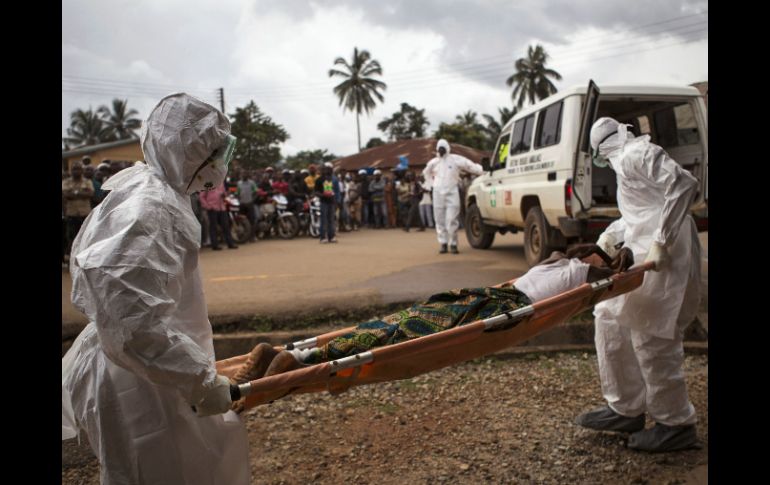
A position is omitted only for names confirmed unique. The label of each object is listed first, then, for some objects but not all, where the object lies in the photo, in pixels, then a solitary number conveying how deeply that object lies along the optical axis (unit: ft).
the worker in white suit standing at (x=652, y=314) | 10.21
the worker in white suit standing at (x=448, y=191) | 29.40
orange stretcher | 6.10
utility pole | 81.11
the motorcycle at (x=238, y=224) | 37.59
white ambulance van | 19.47
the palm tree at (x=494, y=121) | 113.39
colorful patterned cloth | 7.67
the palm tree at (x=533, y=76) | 118.52
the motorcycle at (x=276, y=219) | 41.93
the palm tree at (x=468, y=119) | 124.88
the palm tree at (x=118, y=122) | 124.77
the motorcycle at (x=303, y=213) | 44.01
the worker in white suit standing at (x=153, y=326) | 4.97
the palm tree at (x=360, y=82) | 128.98
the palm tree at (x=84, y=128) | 122.42
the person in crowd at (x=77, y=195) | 25.67
